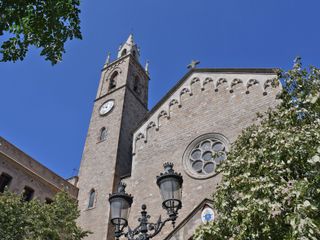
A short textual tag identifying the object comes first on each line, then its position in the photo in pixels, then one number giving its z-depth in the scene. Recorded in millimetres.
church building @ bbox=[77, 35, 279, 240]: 18000
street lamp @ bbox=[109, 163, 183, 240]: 8492
